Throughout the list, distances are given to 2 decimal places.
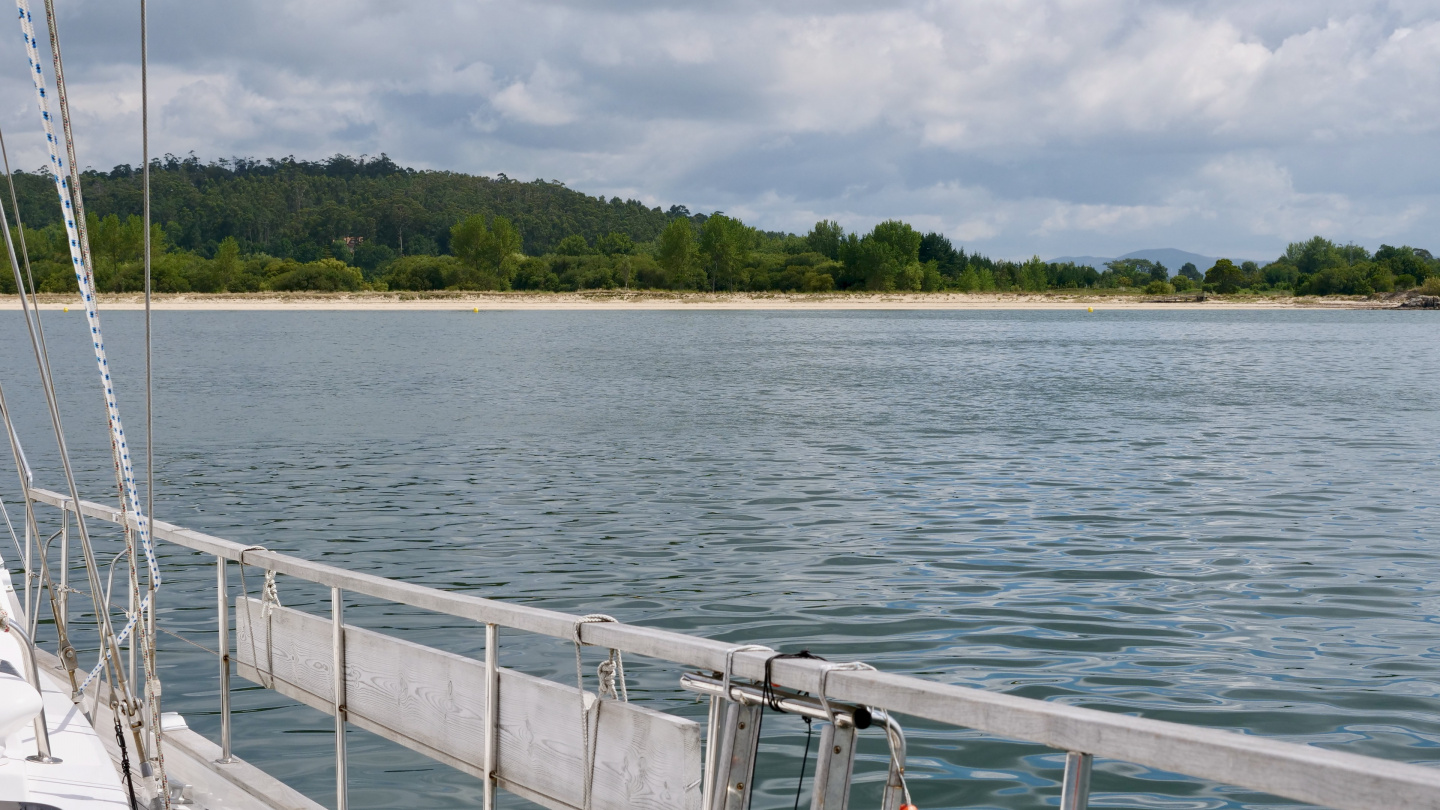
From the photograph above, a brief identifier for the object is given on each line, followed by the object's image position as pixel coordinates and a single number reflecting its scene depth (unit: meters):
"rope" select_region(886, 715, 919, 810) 2.87
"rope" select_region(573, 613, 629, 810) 3.75
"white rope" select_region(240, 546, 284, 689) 5.78
